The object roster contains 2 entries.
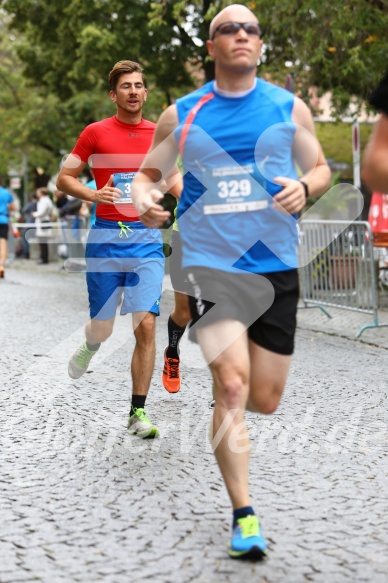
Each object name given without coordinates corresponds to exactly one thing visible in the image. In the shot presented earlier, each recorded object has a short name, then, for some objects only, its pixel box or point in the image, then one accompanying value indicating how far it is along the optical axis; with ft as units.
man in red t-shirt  21.50
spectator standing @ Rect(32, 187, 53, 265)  89.30
